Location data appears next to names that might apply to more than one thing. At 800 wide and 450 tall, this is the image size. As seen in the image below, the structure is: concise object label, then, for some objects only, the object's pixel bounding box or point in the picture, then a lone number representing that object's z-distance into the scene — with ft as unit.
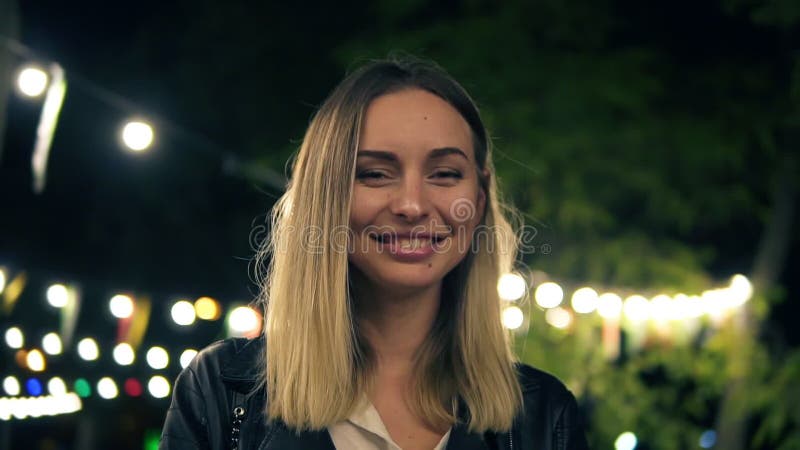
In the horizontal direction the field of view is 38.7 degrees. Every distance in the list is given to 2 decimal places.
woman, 6.84
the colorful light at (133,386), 27.58
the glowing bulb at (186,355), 24.24
